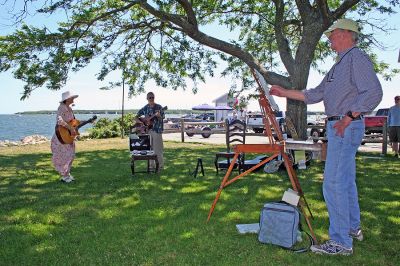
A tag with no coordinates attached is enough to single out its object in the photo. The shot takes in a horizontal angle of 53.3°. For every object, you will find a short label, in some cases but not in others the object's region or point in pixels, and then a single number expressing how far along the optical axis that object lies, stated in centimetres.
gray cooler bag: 420
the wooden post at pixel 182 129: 2073
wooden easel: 436
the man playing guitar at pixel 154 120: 973
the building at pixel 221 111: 4284
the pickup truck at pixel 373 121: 2017
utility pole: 2346
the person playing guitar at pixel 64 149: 848
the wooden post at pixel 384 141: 1374
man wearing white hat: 377
